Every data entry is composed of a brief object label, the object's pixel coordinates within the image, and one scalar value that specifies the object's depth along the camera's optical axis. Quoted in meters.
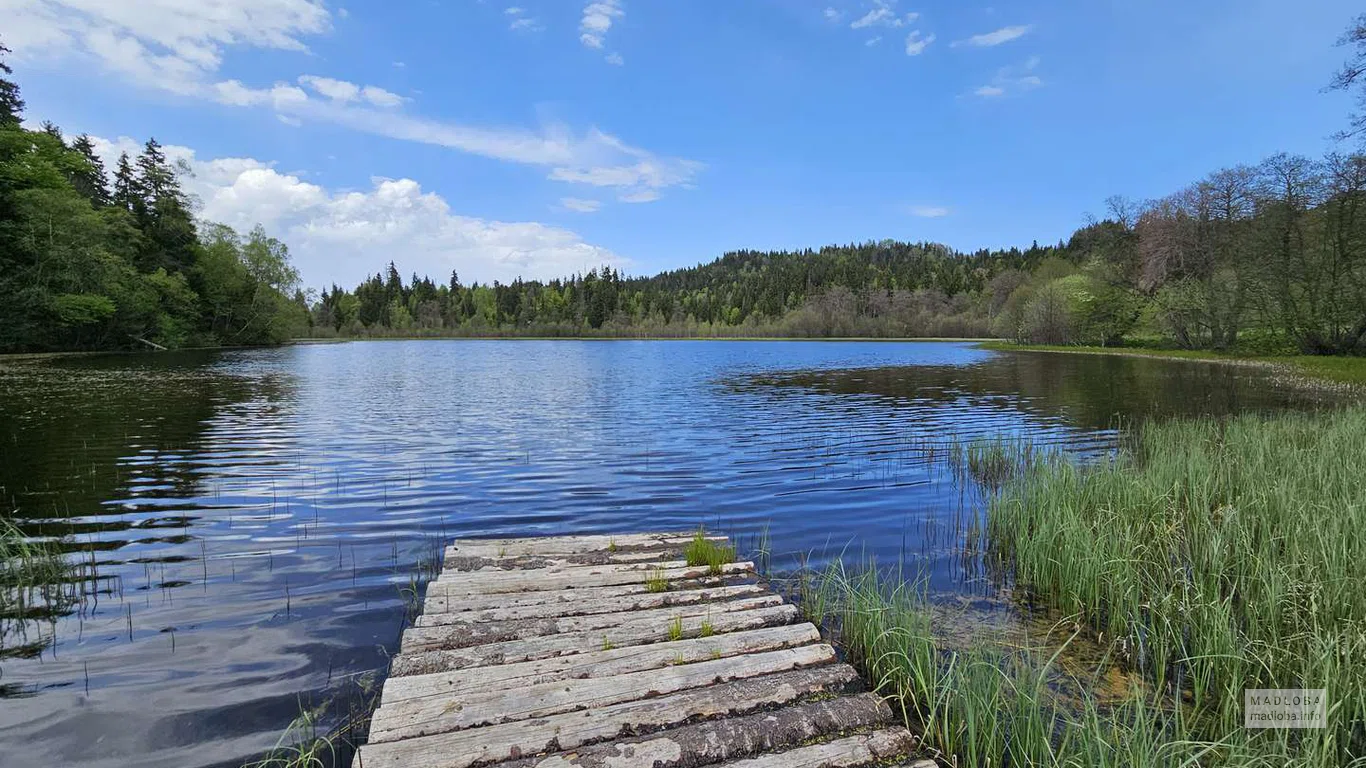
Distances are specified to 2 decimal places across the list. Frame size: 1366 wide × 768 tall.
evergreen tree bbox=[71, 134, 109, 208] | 63.53
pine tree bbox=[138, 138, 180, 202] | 69.94
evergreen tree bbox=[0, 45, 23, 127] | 48.72
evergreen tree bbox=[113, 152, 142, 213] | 68.50
